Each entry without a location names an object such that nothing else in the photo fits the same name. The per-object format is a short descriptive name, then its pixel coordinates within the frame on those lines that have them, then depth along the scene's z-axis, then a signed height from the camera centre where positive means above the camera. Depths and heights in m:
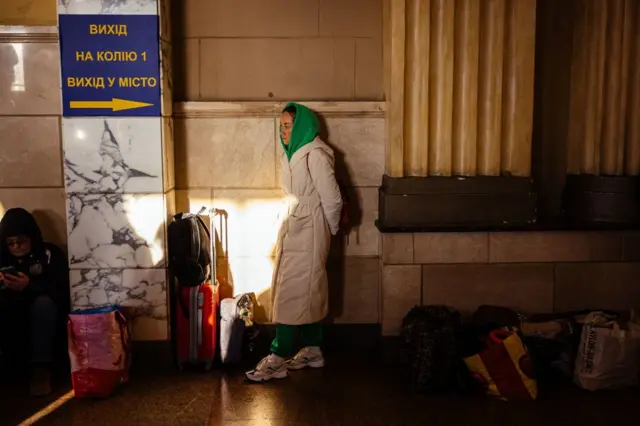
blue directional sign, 4.62 +0.71
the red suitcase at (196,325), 4.79 -1.05
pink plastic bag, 4.40 -1.14
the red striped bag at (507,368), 4.28 -1.21
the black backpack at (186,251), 4.75 -0.53
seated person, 4.54 -0.81
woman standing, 4.76 -0.43
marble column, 4.71 -0.23
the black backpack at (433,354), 4.36 -1.14
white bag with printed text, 4.39 -1.17
